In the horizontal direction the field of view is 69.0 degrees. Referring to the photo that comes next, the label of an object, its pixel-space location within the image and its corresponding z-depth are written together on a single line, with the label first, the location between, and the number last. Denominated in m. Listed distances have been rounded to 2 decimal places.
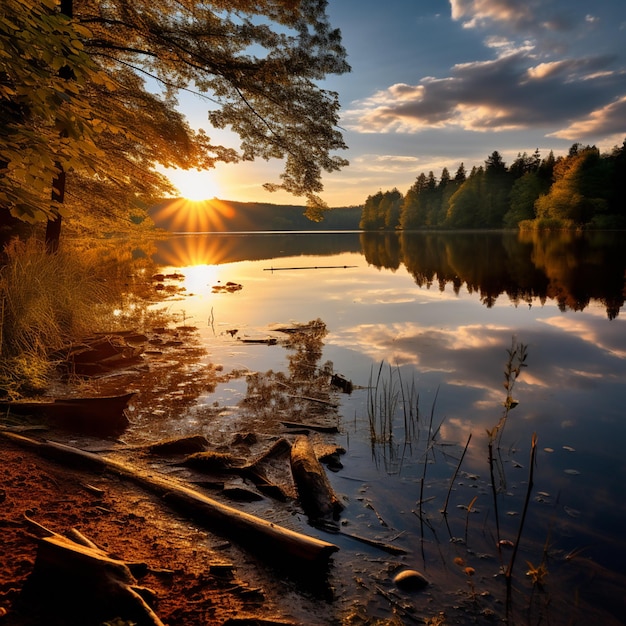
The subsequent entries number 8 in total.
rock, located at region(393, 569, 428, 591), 3.67
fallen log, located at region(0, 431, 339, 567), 3.77
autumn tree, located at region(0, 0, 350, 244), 11.38
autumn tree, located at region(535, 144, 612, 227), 69.56
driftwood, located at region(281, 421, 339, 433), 6.86
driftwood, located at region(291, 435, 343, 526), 4.64
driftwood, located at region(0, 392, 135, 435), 6.38
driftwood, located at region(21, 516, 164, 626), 2.83
